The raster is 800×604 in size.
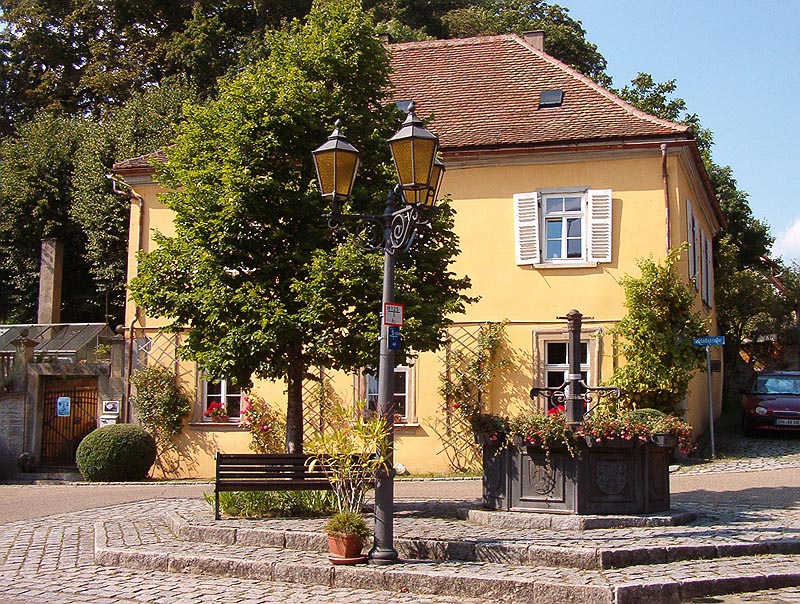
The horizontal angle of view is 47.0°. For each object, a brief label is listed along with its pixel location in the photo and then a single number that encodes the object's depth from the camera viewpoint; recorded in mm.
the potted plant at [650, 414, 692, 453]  10281
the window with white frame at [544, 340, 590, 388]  18469
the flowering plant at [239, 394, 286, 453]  19438
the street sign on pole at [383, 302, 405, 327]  8898
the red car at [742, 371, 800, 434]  19531
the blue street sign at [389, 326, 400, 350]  8898
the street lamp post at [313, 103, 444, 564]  8773
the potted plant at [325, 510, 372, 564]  8789
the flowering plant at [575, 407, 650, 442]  10023
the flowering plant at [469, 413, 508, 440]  10586
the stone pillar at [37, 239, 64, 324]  25812
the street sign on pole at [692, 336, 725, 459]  16641
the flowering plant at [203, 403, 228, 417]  20000
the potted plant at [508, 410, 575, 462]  10055
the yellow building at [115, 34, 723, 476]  18297
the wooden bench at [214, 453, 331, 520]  10984
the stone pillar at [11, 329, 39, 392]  21750
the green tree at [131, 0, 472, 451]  11359
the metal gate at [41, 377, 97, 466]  21781
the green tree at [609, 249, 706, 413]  17344
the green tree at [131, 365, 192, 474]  19984
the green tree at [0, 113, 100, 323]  29969
